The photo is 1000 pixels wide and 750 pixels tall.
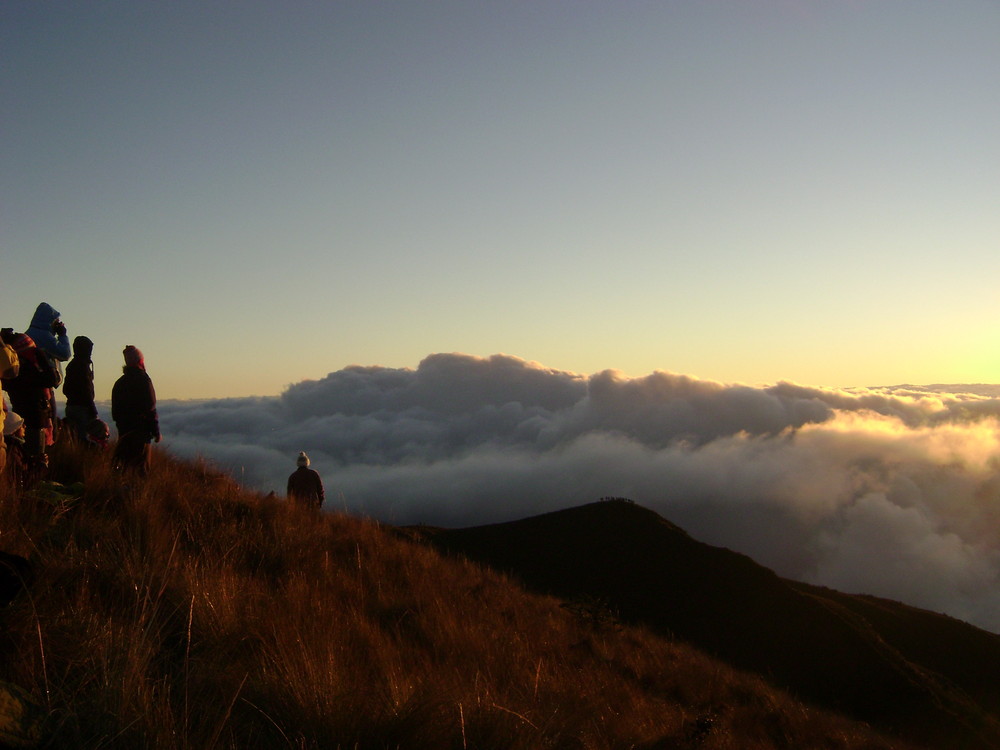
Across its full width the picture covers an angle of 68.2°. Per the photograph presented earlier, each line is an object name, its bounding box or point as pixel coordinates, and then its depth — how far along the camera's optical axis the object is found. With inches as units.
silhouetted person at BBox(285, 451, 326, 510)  441.1
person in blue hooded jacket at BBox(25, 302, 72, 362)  292.7
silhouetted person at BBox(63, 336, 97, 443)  345.7
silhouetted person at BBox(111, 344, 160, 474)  324.2
